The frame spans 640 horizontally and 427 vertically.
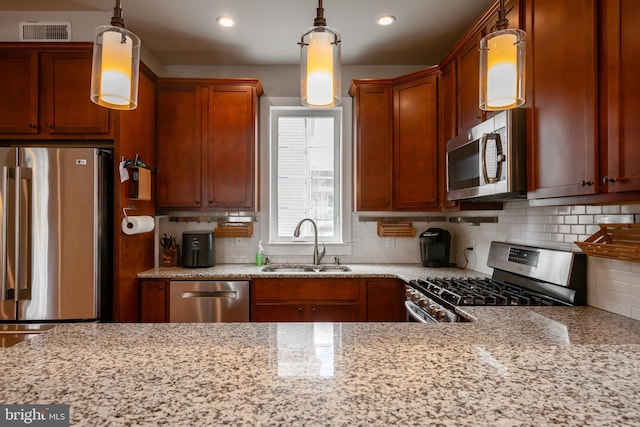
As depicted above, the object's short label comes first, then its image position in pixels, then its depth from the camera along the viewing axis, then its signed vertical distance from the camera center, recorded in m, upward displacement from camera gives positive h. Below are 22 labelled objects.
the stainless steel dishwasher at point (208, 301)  2.96 -0.65
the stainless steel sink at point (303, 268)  3.33 -0.46
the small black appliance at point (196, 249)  3.26 -0.28
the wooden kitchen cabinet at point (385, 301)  2.96 -0.65
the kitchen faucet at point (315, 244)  3.40 -0.26
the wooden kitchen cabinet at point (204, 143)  3.31 +0.61
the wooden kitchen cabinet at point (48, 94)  2.70 +0.85
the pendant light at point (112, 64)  1.02 +0.40
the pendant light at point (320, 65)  1.09 +0.42
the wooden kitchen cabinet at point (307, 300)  2.97 -0.65
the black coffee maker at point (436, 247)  3.34 -0.27
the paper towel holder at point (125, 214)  2.74 +0.01
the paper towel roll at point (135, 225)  2.73 -0.07
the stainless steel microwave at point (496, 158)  1.93 +0.31
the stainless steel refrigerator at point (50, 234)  2.50 -0.12
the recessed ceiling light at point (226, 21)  2.83 +1.43
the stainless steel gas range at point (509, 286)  1.93 -0.43
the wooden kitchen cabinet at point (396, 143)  3.12 +0.60
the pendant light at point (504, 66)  1.04 +0.40
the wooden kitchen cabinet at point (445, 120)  2.81 +0.72
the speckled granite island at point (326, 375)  0.75 -0.38
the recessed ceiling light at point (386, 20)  2.83 +1.44
